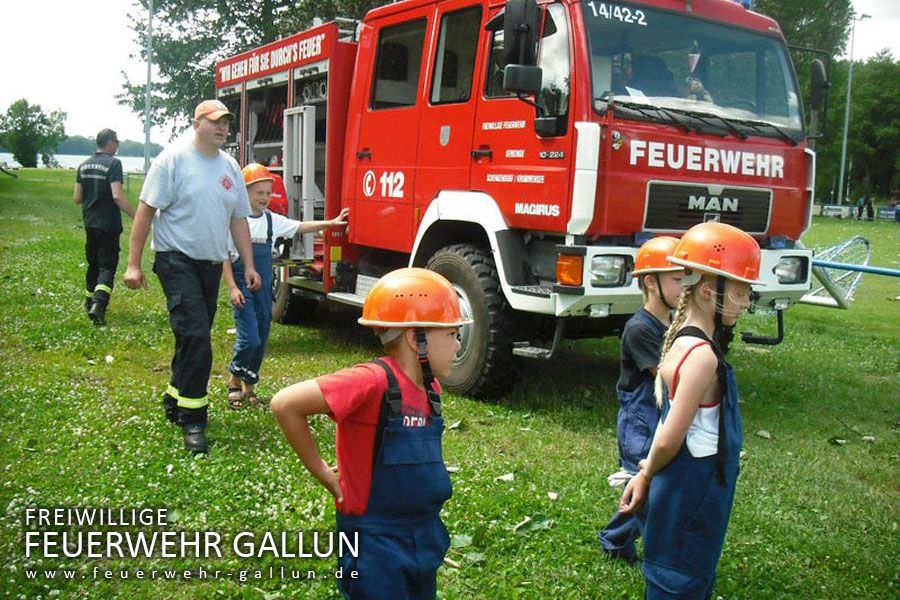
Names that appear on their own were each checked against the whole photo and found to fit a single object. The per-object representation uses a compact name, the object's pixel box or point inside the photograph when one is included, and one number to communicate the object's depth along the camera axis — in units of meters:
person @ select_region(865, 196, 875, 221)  56.62
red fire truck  6.05
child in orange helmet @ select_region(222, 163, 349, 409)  6.26
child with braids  2.76
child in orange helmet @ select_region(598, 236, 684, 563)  3.87
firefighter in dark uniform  9.88
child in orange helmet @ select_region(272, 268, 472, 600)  2.53
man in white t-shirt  5.36
